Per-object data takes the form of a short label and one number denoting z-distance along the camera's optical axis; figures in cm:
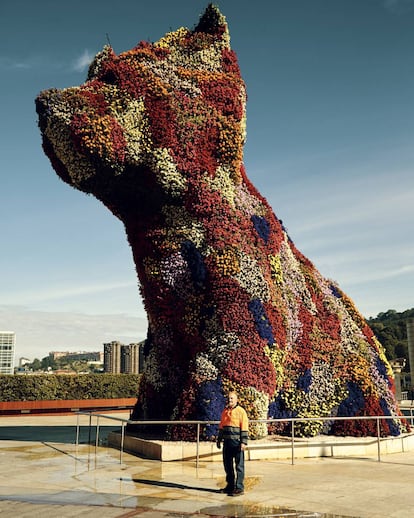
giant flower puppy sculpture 1051
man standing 732
